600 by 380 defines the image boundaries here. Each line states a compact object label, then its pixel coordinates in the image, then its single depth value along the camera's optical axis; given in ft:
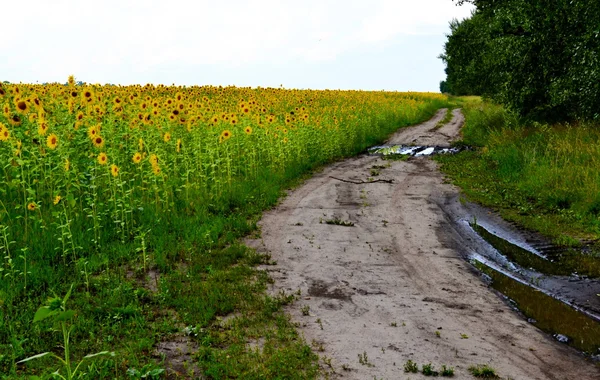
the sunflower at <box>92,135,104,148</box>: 26.99
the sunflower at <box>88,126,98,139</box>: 27.27
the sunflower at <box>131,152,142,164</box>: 26.86
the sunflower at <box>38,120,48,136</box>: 25.40
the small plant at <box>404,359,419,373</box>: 15.71
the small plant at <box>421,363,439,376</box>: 15.53
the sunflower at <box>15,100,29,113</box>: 25.77
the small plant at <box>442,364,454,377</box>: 15.52
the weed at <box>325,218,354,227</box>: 31.68
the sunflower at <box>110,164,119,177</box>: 25.12
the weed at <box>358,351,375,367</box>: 16.05
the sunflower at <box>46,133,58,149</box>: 24.77
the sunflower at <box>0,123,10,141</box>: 23.86
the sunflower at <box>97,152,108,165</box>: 25.65
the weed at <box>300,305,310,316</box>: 19.66
